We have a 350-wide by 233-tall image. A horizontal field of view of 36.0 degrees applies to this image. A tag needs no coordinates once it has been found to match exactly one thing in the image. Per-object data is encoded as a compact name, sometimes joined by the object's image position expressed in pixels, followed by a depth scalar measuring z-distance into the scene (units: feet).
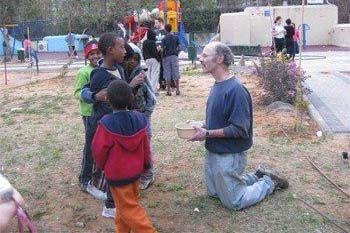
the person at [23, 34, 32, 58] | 86.94
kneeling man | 14.76
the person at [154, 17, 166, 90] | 39.55
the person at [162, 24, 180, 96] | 38.14
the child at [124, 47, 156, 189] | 15.98
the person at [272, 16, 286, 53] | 63.85
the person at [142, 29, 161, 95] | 36.99
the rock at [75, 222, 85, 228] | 15.08
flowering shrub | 31.22
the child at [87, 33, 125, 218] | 14.79
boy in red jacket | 12.94
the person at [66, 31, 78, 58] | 91.88
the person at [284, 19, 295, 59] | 61.93
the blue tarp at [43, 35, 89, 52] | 111.34
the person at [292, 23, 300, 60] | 65.10
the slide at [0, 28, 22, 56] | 106.73
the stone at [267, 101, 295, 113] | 30.17
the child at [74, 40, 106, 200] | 16.61
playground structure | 40.37
